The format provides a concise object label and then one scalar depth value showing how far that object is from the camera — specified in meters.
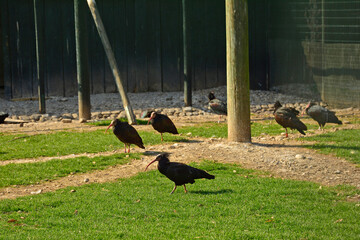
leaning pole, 15.90
